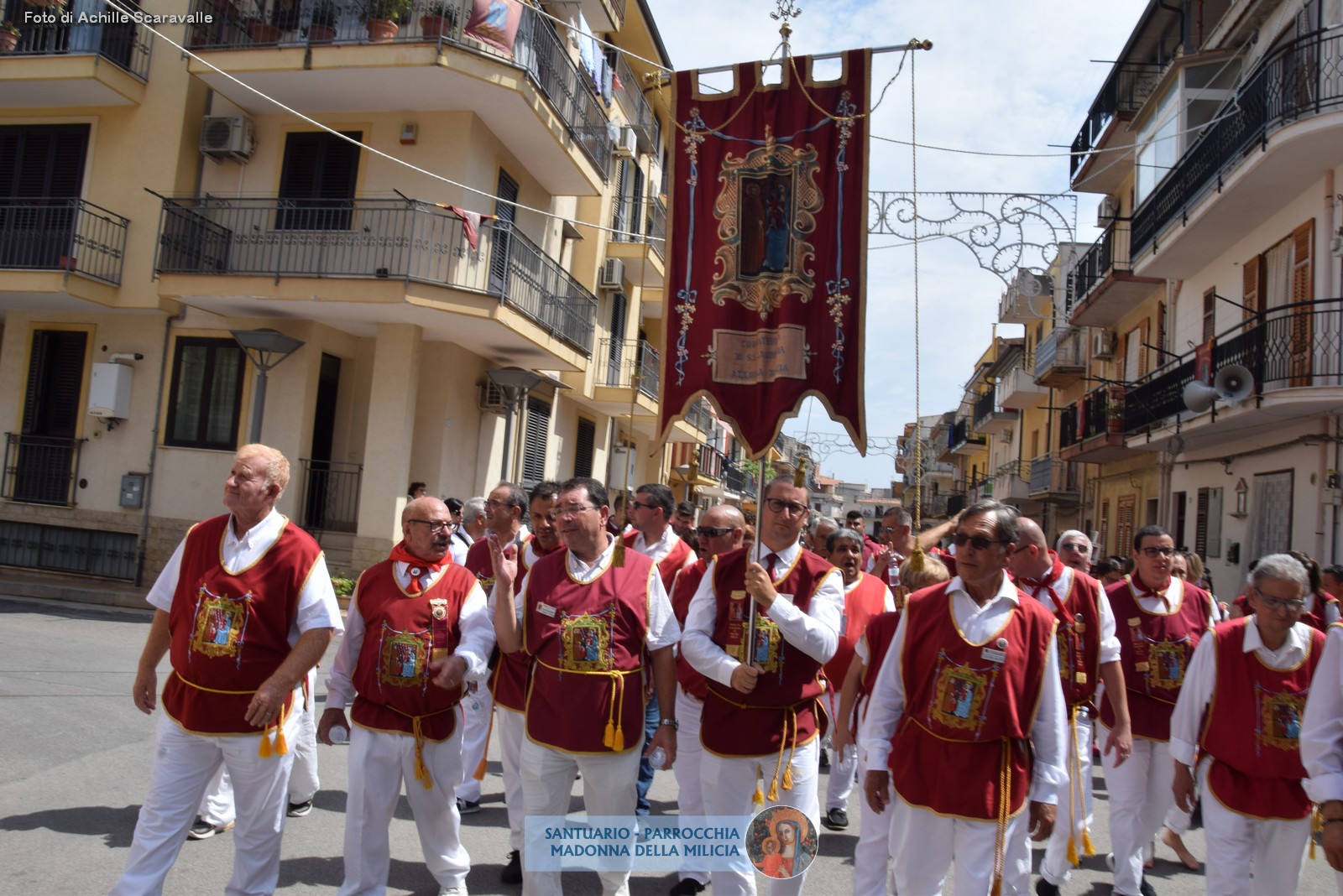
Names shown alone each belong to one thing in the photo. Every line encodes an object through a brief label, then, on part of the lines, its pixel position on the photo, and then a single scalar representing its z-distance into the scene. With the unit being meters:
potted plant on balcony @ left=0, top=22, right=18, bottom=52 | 15.53
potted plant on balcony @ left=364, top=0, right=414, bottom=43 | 14.04
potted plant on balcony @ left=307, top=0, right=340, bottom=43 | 14.53
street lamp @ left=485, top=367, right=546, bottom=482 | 16.28
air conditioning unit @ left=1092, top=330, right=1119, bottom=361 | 25.00
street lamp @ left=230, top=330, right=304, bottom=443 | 14.40
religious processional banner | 5.35
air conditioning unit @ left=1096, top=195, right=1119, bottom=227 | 25.56
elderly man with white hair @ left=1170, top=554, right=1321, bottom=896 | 4.39
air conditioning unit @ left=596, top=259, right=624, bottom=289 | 21.66
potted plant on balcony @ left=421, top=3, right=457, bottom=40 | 14.11
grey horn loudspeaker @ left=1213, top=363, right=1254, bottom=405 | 13.57
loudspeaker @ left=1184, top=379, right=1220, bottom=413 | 14.34
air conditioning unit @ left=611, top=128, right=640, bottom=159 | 21.42
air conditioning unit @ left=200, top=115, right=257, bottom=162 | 15.38
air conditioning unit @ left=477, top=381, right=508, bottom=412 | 16.94
